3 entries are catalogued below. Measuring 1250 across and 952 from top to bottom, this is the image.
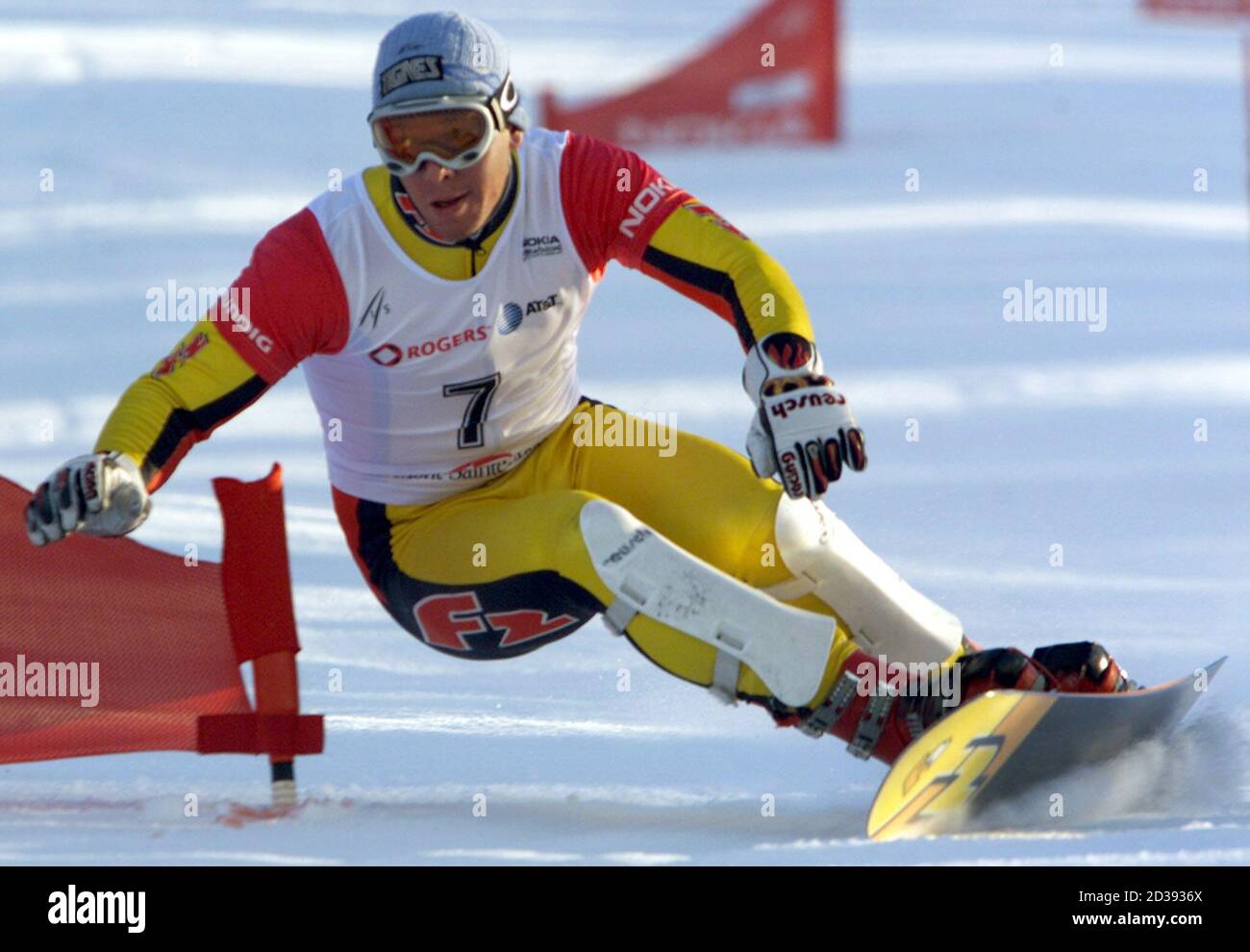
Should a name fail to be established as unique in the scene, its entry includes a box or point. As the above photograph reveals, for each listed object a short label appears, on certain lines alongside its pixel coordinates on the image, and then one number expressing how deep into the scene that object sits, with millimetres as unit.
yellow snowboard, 6883
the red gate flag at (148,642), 8148
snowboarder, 7352
